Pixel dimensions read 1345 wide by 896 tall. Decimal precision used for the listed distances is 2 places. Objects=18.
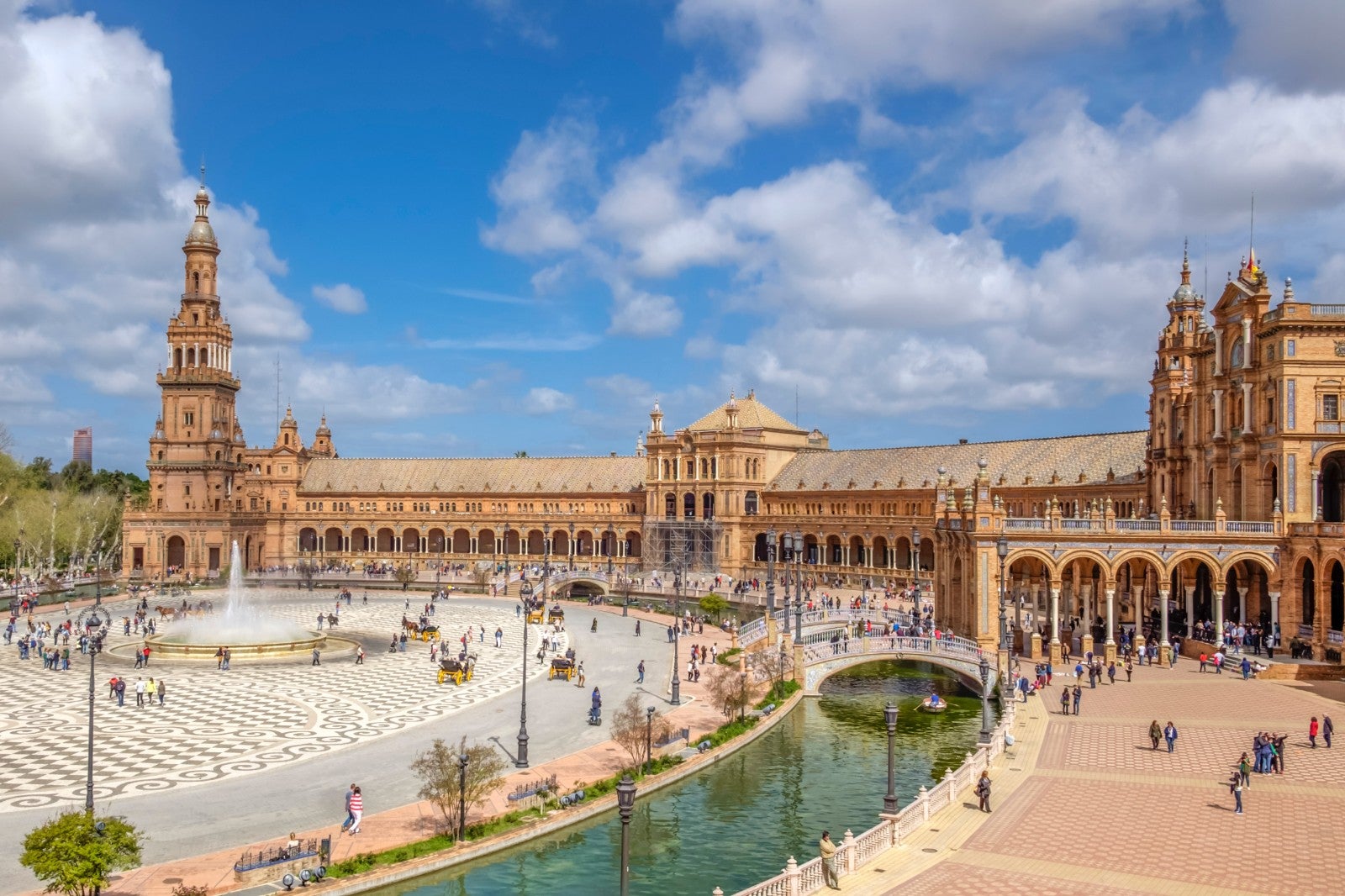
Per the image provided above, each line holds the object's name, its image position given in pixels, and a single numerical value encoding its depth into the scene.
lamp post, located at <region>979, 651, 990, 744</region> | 37.47
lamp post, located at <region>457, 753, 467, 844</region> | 28.25
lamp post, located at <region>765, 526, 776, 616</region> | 65.00
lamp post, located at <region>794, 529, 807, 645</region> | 55.53
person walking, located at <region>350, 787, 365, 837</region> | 28.71
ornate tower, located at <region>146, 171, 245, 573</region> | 114.19
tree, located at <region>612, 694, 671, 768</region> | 35.50
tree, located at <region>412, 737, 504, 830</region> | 28.56
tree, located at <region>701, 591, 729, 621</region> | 75.00
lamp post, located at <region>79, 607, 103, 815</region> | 26.75
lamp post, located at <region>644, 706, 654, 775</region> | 36.06
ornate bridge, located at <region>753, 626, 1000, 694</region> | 50.31
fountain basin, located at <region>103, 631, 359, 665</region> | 58.78
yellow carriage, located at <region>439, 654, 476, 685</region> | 52.03
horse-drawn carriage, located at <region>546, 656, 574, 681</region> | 54.03
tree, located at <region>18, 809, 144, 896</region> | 22.02
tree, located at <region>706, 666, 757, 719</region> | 43.25
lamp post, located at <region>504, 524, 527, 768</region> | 35.99
